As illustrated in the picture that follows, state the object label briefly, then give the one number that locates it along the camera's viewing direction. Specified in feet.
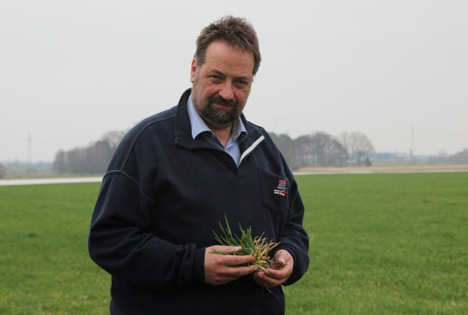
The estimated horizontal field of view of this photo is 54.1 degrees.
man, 6.73
